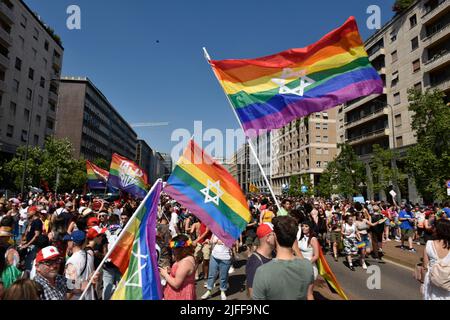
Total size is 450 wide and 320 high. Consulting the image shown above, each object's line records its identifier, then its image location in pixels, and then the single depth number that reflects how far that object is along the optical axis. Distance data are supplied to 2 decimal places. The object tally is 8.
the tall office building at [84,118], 61.56
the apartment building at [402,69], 28.58
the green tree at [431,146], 16.66
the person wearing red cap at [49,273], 3.16
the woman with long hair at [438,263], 3.53
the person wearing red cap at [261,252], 3.43
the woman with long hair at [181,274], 3.63
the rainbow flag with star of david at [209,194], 4.70
